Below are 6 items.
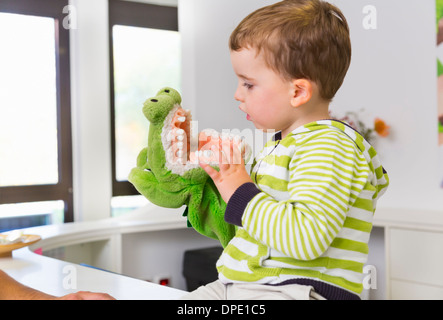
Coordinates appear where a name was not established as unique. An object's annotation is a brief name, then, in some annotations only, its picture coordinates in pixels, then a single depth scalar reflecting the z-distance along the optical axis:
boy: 0.71
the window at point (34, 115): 2.95
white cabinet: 2.31
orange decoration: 2.80
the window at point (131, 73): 3.34
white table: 1.20
